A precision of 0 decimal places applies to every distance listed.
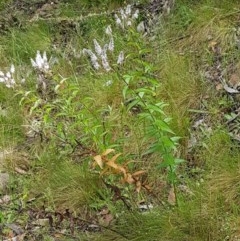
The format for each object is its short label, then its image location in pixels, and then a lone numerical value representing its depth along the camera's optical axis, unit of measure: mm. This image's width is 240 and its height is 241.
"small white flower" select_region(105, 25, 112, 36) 4066
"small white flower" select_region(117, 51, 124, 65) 3120
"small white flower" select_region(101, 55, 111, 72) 3109
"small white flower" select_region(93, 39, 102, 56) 3133
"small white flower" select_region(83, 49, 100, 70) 3176
